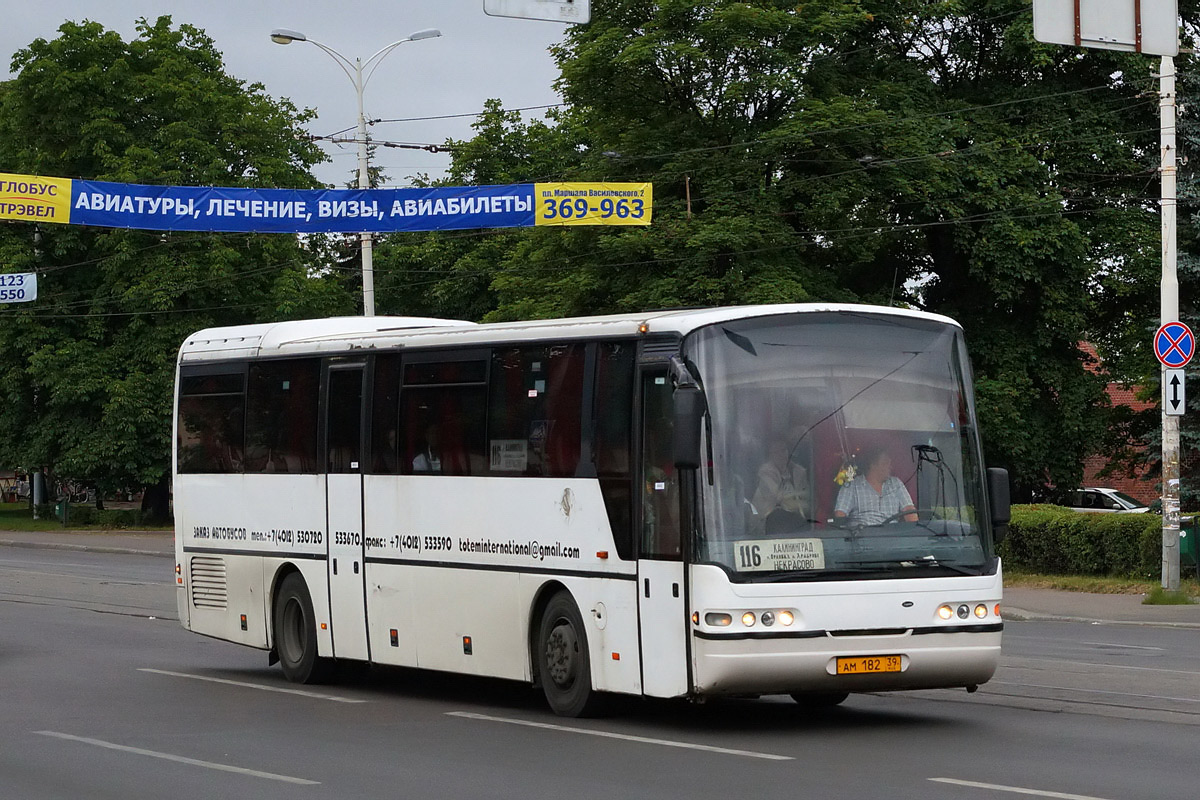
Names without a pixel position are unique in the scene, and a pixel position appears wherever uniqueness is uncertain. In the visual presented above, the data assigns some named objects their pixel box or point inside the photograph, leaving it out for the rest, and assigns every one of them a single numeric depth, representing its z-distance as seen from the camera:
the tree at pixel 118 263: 55.50
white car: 44.72
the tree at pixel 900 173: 40.25
